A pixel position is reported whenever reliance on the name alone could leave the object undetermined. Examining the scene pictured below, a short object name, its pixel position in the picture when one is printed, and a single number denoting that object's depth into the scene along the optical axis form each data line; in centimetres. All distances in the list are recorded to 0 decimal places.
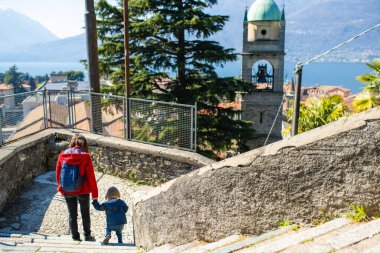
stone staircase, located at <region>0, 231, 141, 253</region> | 462
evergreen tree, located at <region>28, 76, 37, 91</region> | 13309
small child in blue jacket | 550
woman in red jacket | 486
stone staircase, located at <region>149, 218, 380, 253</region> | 227
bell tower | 3062
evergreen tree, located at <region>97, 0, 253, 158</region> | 1519
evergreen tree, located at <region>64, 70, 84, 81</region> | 13200
